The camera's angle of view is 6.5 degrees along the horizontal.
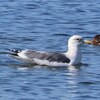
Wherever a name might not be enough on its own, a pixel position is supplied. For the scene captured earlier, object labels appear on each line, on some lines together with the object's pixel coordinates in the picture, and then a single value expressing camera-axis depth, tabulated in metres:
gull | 19.95
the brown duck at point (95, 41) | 22.78
